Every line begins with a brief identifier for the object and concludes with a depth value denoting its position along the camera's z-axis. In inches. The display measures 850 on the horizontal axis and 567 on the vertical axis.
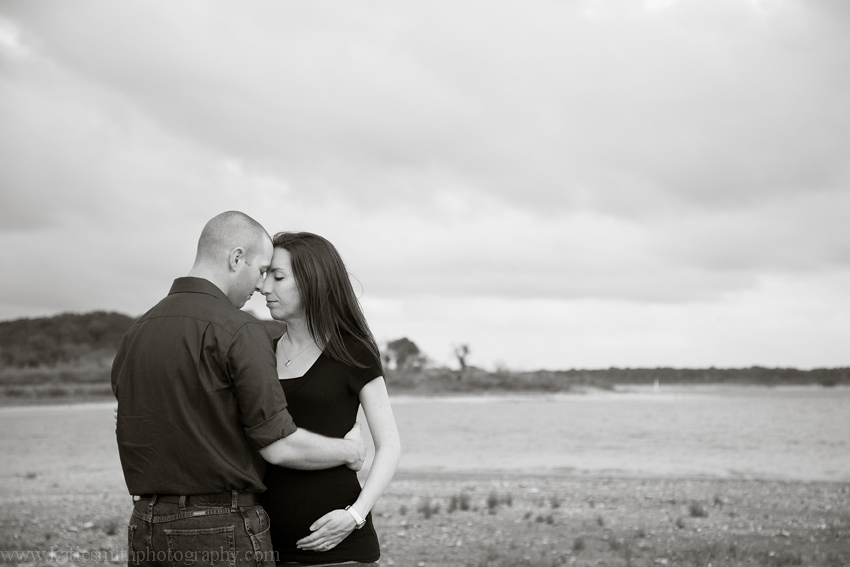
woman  113.9
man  101.5
